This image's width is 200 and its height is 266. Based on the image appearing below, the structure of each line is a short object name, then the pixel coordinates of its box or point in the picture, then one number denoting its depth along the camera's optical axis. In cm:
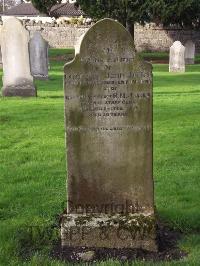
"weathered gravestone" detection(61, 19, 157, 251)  469
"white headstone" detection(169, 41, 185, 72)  2397
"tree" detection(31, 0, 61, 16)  3753
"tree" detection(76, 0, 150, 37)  3347
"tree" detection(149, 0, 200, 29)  3350
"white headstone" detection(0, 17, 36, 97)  1450
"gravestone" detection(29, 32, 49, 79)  1941
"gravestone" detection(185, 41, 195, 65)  3189
